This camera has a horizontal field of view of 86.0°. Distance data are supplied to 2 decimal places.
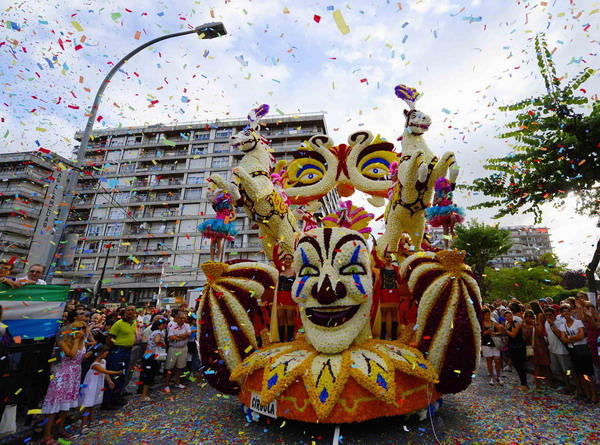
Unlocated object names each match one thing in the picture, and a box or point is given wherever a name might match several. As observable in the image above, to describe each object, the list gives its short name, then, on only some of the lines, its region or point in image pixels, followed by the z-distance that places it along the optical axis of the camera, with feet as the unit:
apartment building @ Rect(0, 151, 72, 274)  83.82
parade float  9.87
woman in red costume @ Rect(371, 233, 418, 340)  12.75
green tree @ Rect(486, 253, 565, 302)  73.82
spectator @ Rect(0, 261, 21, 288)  12.07
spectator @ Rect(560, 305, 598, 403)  14.58
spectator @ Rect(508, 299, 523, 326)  21.04
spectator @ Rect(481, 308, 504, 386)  19.51
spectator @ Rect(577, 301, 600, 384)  14.65
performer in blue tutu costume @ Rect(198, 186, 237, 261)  13.30
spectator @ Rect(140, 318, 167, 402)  16.92
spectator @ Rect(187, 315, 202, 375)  23.13
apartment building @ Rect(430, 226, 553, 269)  161.58
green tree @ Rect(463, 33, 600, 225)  20.51
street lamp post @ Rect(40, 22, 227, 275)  14.56
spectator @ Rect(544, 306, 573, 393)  15.81
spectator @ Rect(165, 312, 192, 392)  19.11
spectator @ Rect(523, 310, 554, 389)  17.57
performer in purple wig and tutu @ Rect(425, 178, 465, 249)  11.42
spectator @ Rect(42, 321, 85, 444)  11.21
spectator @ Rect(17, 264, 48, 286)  12.94
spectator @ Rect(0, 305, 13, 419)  9.46
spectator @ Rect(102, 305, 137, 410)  15.56
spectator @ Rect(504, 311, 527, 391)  17.79
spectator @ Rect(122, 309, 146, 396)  21.17
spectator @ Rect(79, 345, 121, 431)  12.97
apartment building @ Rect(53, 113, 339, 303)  87.45
